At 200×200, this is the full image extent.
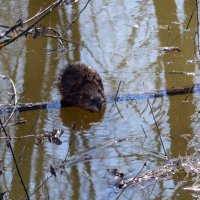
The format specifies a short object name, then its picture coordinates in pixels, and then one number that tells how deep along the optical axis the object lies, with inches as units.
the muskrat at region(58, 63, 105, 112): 595.4
